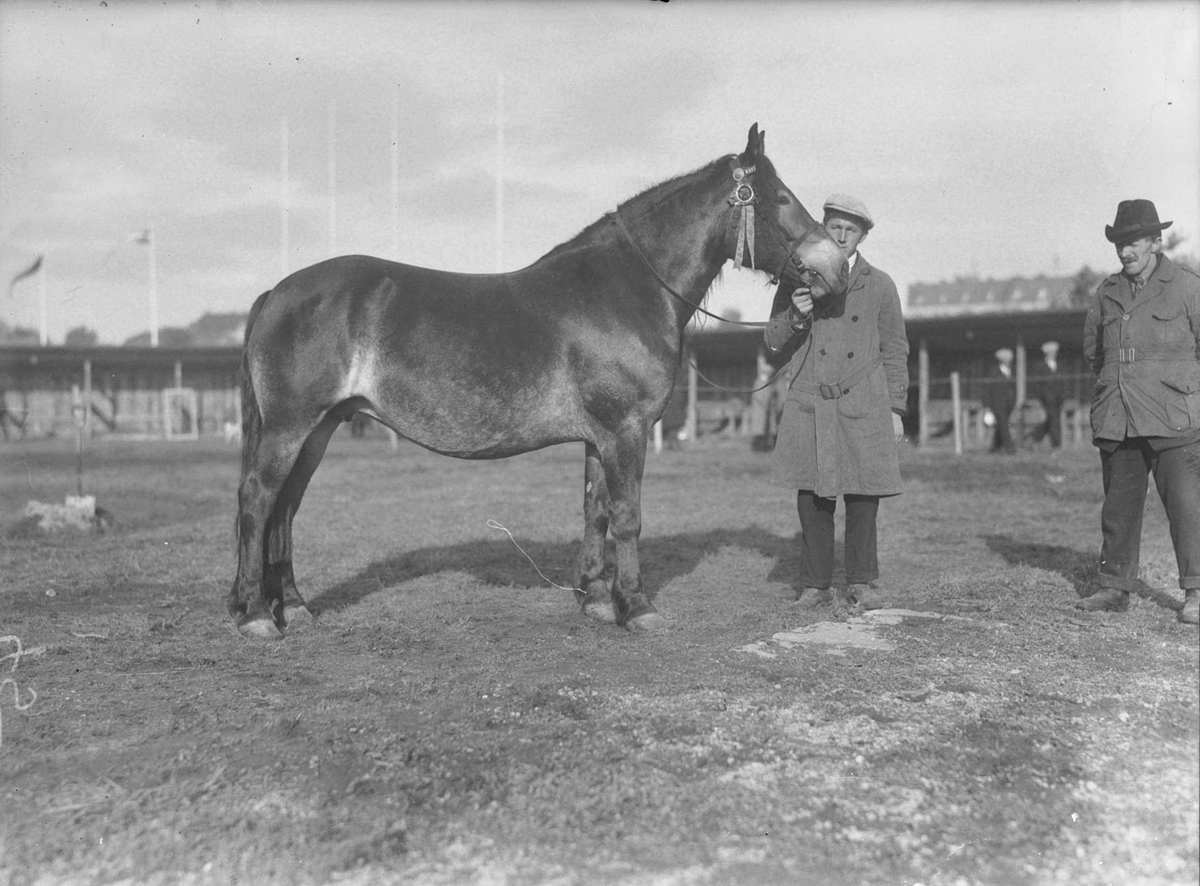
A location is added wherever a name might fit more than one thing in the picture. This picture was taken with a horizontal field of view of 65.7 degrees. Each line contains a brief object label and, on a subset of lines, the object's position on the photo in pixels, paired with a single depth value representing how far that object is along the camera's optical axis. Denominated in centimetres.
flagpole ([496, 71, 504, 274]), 1233
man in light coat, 504
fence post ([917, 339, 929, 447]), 2148
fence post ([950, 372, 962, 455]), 1914
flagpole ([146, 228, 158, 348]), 2600
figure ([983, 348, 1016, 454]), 1905
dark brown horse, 471
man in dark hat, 470
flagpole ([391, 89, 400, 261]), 1306
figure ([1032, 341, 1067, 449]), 2058
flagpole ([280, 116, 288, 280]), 1728
